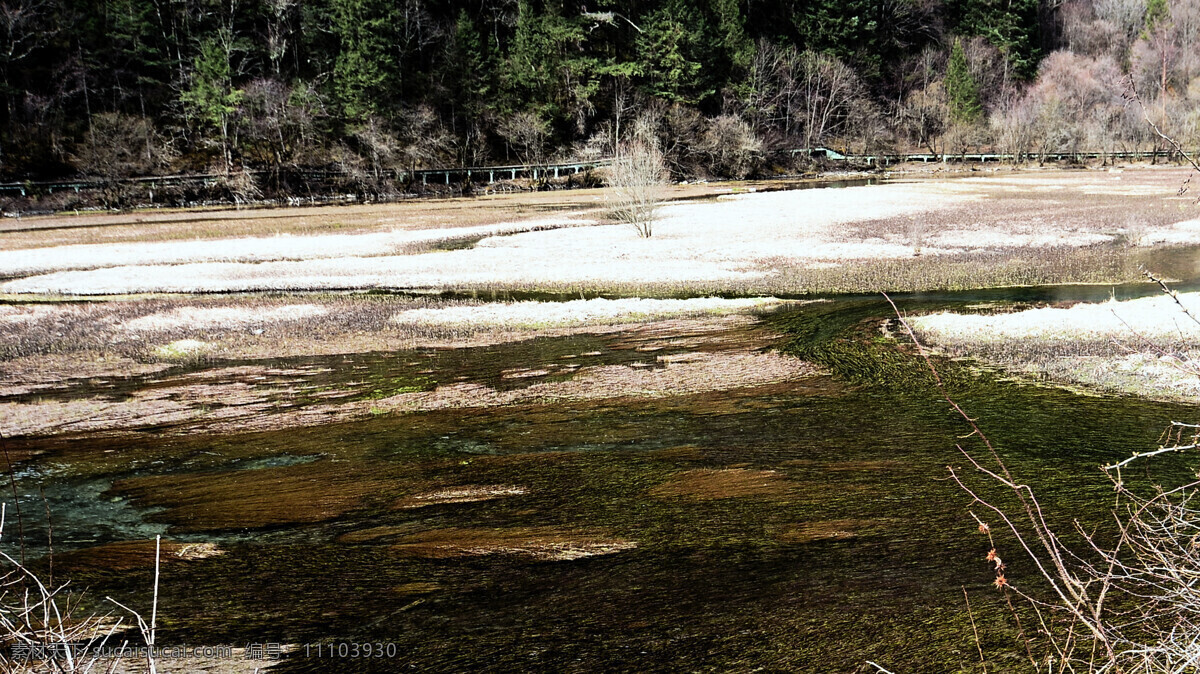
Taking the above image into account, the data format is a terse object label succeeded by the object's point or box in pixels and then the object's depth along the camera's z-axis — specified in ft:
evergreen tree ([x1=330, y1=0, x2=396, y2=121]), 229.86
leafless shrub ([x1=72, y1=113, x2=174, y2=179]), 207.92
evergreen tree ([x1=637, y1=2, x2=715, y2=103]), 262.26
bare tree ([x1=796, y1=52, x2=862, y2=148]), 296.51
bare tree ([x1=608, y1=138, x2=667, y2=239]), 114.11
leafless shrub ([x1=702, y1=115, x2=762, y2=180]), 248.32
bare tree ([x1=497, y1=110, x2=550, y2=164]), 247.09
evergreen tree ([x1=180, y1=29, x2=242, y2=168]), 214.69
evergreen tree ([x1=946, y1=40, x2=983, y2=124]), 305.73
